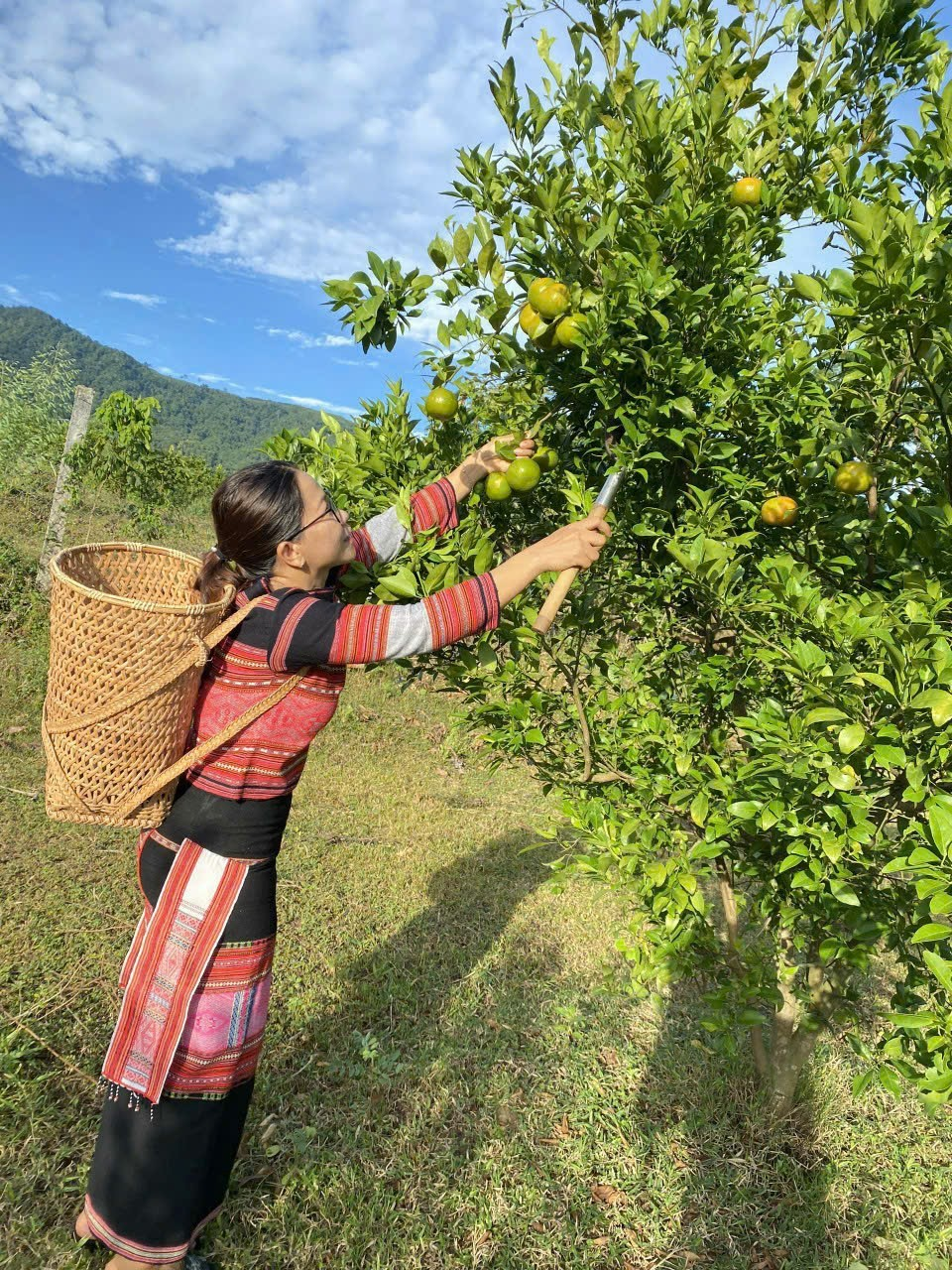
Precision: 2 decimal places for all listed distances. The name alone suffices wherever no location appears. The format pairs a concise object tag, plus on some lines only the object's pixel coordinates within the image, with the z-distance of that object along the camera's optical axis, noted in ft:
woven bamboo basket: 5.18
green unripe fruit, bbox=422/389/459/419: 6.27
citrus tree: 4.67
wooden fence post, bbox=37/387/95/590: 25.03
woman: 5.88
